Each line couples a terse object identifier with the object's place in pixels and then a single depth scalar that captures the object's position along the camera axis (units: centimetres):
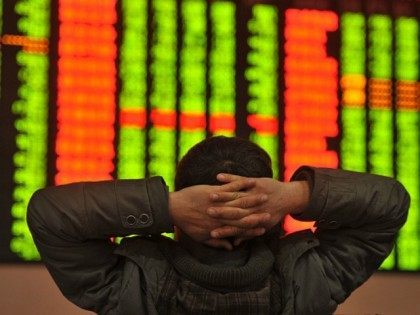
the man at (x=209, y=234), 190
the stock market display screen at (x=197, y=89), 348
